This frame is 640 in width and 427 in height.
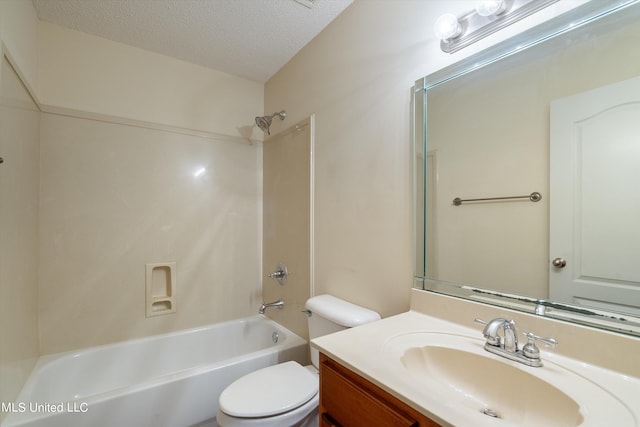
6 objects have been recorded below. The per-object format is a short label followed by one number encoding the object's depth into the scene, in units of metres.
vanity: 0.60
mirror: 0.74
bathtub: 1.24
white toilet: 1.15
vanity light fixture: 0.89
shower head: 2.16
